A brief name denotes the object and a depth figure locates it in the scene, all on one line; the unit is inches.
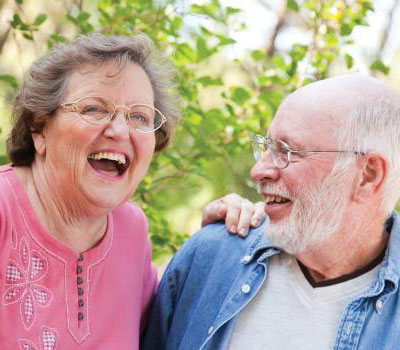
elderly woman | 76.5
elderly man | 82.5
